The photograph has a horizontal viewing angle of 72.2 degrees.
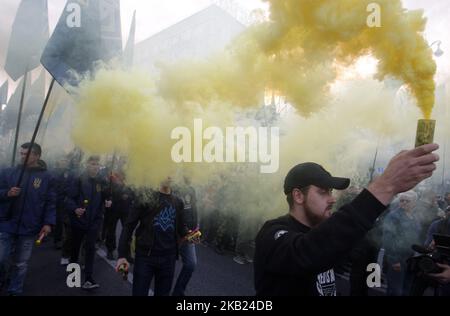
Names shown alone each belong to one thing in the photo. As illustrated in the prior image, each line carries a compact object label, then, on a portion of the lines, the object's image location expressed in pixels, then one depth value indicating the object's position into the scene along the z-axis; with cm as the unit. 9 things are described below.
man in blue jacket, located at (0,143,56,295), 412
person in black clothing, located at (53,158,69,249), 718
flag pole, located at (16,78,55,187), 427
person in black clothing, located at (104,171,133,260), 651
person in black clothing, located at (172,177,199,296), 435
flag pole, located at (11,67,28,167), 511
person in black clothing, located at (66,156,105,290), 509
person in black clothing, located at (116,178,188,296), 340
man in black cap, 138
